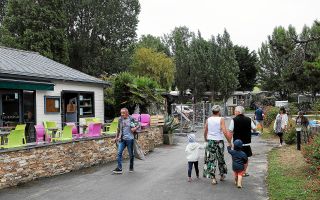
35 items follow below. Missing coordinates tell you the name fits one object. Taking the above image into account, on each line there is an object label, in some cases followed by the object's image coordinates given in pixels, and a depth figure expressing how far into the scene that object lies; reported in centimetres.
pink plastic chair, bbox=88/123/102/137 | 1425
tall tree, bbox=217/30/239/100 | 4950
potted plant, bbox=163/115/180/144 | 2050
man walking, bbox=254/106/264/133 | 2498
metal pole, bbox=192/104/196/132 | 2870
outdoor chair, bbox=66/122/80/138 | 1514
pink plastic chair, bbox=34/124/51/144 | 1403
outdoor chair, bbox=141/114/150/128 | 1898
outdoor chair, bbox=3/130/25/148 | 1072
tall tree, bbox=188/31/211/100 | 5034
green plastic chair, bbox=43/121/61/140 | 1574
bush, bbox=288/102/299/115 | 3420
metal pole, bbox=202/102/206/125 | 3144
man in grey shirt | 1151
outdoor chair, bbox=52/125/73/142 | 1312
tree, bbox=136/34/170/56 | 6788
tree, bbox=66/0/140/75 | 4341
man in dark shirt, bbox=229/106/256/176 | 936
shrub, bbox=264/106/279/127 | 2760
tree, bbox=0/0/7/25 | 4788
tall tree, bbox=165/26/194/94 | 5194
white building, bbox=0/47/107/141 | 1647
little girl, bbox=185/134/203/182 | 997
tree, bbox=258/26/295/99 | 6028
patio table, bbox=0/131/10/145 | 1188
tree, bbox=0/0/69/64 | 3656
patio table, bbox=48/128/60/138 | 1459
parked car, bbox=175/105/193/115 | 2837
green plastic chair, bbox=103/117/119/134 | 1581
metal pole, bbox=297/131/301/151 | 1524
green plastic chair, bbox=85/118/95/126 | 1926
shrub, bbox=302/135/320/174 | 926
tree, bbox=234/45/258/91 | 6962
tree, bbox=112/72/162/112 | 2261
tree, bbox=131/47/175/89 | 5134
